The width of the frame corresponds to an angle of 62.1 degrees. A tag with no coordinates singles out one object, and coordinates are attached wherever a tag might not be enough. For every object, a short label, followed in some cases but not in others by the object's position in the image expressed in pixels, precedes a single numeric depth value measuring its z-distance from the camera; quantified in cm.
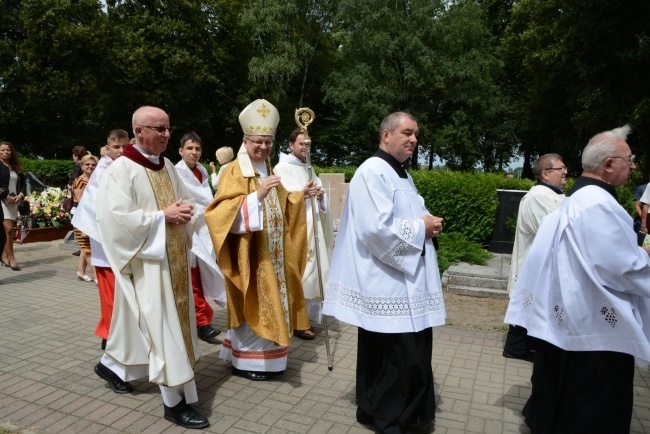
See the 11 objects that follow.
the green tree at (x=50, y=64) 2631
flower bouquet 1214
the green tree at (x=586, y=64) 1483
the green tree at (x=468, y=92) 2900
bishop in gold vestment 437
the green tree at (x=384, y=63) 2902
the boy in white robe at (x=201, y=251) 475
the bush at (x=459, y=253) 884
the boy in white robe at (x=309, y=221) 588
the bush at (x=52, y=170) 2016
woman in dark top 837
